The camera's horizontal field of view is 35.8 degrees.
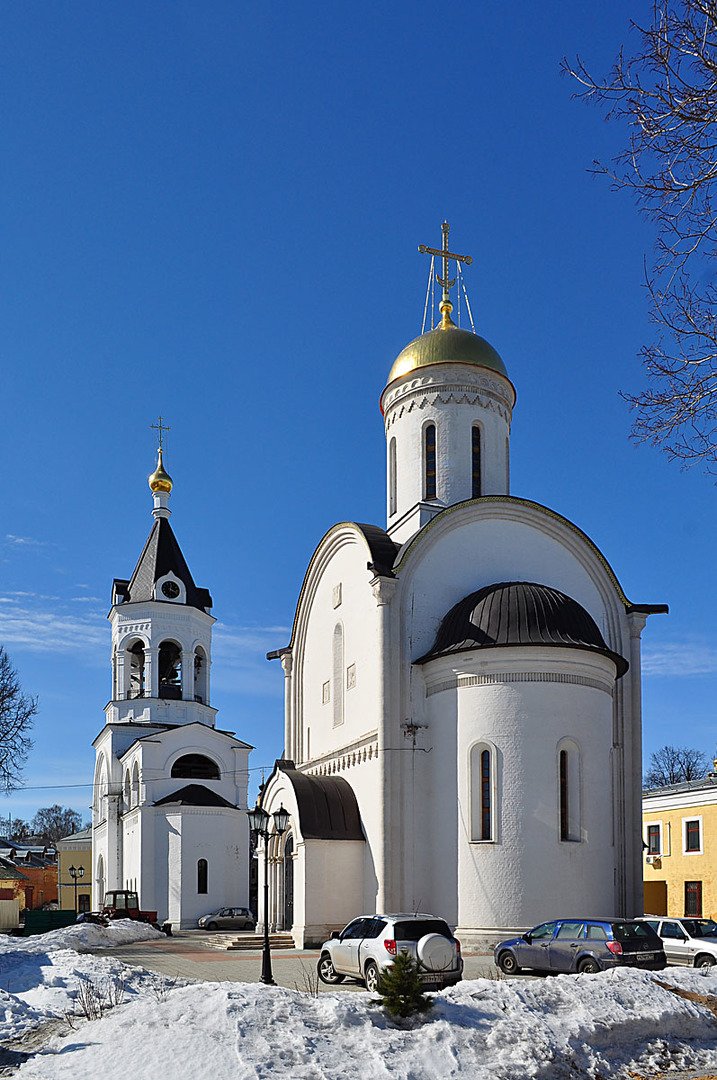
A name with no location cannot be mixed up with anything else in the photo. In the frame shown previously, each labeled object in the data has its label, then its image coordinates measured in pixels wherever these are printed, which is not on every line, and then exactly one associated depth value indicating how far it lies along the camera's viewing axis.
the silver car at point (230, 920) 39.22
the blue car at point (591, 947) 17.00
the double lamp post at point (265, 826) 16.86
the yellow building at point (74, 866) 61.81
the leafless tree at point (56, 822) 127.80
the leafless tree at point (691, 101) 8.49
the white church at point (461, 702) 24.17
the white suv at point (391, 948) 16.08
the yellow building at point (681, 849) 32.97
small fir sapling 12.05
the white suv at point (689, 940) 19.25
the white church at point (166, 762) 42.34
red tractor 36.16
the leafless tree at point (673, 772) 72.25
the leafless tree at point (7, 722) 35.81
